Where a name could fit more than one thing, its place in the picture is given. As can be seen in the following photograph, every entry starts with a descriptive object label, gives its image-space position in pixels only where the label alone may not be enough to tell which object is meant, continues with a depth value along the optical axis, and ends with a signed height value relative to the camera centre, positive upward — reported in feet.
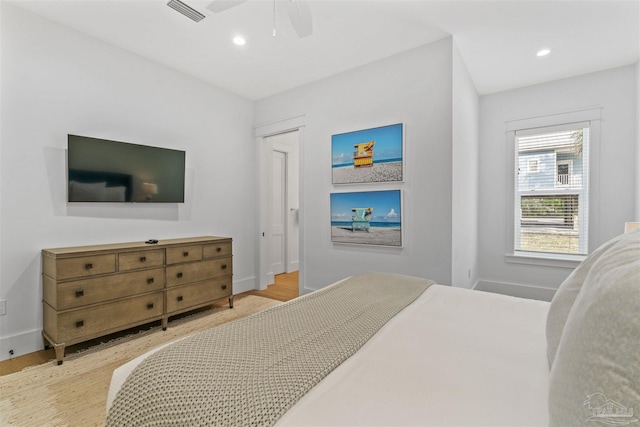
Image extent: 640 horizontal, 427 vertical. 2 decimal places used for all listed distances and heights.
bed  1.68 -1.64
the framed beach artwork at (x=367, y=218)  9.91 -0.26
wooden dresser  7.29 -2.21
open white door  16.99 -0.15
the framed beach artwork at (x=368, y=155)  9.89 +2.03
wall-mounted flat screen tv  8.45 +1.28
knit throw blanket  2.37 -1.58
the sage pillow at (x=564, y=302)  2.87 -0.98
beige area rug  5.25 -3.82
